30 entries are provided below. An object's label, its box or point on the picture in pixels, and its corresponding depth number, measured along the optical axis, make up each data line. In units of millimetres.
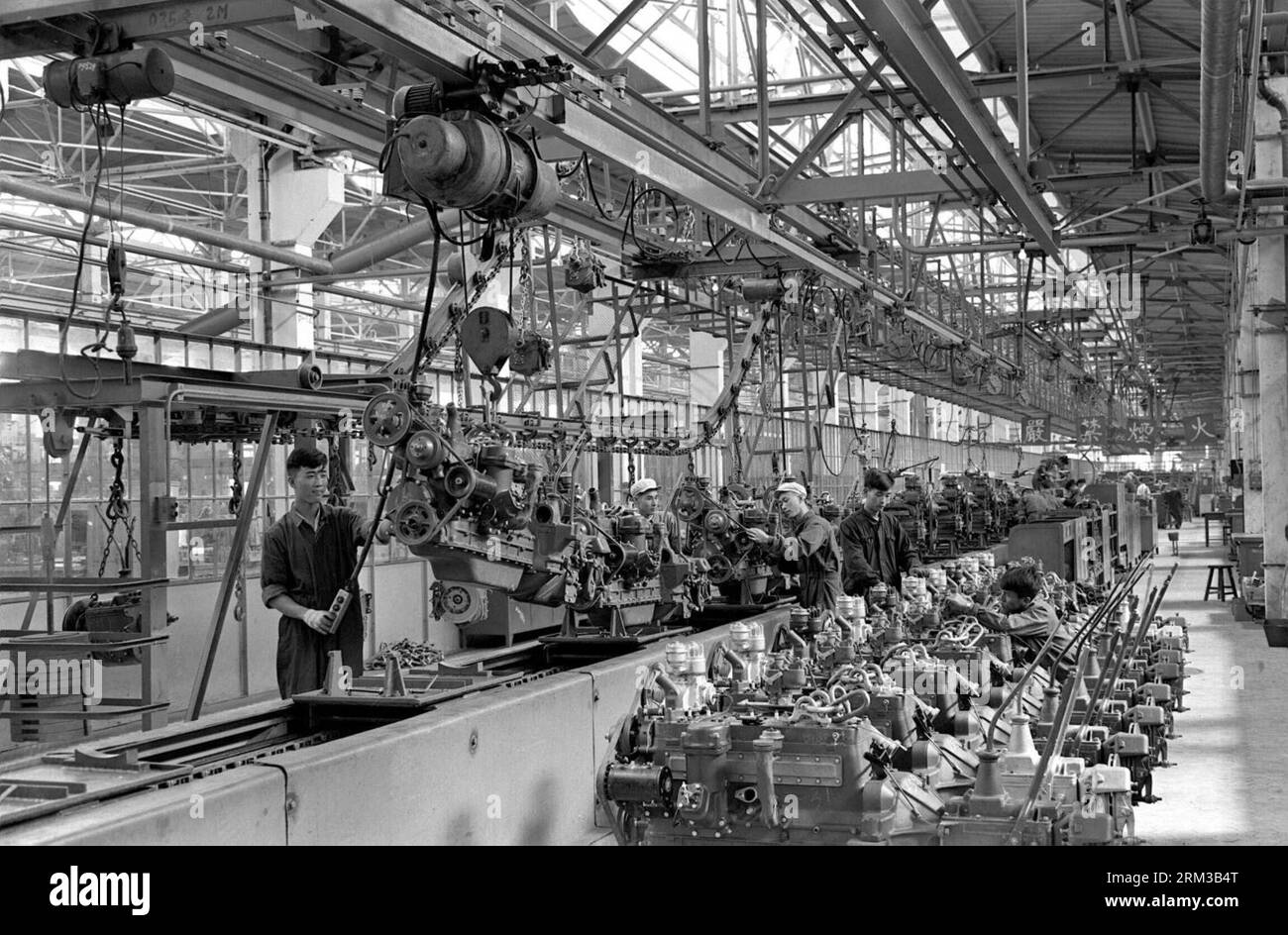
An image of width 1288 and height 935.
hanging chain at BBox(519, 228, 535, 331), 5609
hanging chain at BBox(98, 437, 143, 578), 7148
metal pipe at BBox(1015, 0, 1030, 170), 6434
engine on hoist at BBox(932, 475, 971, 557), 14773
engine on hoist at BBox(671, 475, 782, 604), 7410
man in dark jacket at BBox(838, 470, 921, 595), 8133
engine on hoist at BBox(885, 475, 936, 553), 13648
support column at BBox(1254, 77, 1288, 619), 12016
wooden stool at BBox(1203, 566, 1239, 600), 16706
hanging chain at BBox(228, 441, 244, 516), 8477
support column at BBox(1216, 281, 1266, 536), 16078
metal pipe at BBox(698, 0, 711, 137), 5848
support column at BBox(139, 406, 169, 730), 6891
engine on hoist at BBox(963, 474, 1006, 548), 15725
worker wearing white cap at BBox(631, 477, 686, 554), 7145
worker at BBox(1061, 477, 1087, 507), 15633
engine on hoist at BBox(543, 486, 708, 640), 5738
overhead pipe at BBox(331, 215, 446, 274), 11914
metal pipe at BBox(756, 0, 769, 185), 6277
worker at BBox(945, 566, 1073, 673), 6539
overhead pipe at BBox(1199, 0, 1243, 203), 5491
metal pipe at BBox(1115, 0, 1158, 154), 8133
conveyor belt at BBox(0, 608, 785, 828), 3232
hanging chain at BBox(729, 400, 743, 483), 8365
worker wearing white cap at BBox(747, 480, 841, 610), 7457
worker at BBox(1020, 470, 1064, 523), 14469
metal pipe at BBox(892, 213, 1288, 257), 9906
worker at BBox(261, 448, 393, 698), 5145
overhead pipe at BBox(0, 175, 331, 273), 10117
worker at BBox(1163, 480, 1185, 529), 31773
